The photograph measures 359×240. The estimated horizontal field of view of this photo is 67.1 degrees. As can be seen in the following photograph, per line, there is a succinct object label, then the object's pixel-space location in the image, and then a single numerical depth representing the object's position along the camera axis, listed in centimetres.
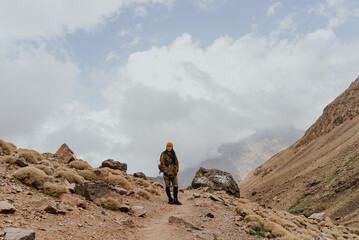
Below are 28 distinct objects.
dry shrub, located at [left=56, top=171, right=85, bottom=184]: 1404
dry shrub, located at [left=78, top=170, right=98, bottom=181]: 1623
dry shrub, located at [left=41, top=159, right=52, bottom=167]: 1591
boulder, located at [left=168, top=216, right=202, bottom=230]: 1024
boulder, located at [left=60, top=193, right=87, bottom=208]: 1015
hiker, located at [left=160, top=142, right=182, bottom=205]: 1502
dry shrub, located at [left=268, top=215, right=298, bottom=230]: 1589
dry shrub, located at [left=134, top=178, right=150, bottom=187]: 2139
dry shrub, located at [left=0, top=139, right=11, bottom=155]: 1537
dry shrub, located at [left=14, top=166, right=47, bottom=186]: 1082
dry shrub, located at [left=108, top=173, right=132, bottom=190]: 1731
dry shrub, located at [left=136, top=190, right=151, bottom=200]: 1661
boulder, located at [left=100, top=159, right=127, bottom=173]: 2825
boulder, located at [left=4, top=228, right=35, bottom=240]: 565
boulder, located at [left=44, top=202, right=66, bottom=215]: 862
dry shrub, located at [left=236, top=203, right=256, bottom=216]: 1466
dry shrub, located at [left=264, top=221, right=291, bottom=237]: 1239
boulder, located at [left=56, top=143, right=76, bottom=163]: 2442
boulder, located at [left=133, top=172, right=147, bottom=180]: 2947
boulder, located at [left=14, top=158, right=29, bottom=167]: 1301
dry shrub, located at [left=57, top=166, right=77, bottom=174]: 1552
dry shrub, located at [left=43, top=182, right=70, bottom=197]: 1045
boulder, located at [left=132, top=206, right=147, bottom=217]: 1215
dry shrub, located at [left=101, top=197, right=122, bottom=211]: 1167
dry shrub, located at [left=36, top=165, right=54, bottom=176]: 1341
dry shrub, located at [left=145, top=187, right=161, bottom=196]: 1920
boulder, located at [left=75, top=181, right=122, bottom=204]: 1190
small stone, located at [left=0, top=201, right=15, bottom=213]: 741
